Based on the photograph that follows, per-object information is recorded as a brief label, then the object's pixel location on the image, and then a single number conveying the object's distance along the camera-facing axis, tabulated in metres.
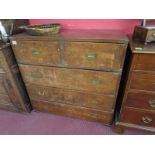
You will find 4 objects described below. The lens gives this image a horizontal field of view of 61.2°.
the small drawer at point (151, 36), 0.98
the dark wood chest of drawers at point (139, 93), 0.94
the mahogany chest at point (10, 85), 1.27
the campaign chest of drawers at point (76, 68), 1.04
